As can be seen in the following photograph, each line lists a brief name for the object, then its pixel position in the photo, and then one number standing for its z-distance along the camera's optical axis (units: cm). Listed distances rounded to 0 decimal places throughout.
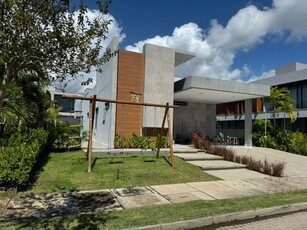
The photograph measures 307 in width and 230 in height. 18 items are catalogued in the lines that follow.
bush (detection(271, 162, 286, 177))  1090
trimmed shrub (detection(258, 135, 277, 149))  2049
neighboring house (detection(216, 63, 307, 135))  2591
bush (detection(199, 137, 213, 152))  1513
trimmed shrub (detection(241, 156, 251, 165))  1251
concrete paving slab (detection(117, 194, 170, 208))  643
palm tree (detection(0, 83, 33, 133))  1001
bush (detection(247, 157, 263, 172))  1166
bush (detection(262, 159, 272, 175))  1113
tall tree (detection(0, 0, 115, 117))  435
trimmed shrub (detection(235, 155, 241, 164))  1291
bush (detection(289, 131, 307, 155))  1894
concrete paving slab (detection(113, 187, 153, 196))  741
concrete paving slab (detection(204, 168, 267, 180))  1023
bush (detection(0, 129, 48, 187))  654
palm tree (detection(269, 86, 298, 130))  2157
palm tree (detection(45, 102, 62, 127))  1695
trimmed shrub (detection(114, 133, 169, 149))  1419
